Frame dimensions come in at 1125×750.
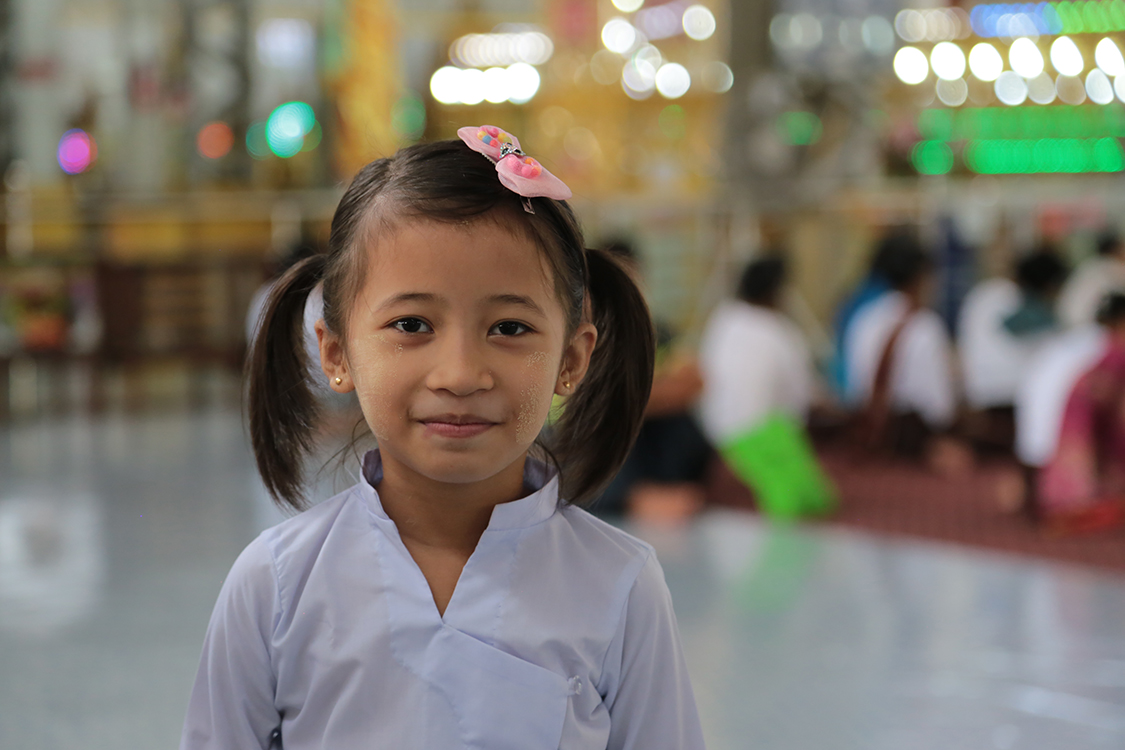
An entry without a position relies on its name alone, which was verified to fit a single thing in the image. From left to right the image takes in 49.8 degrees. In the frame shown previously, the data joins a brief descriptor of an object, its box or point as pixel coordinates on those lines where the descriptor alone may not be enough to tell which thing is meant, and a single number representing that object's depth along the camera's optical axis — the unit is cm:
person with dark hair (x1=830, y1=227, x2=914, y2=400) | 505
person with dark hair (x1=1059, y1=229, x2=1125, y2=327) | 496
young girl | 88
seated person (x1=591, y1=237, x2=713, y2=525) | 390
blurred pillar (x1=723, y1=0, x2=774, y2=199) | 704
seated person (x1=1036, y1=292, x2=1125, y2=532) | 339
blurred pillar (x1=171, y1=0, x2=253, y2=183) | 880
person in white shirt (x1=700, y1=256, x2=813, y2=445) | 394
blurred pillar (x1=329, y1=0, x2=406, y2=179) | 911
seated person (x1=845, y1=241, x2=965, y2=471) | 468
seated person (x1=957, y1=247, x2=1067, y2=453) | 471
